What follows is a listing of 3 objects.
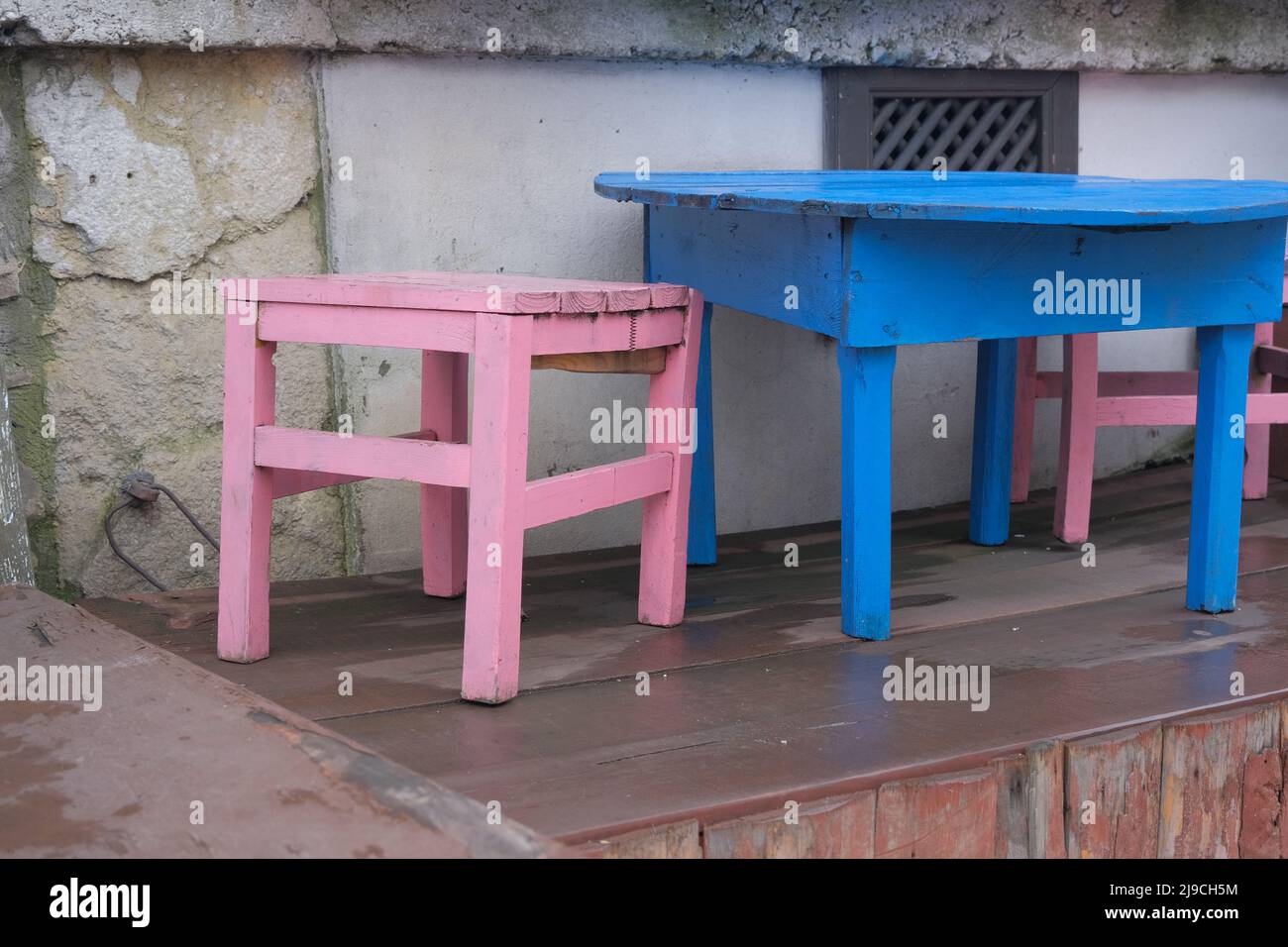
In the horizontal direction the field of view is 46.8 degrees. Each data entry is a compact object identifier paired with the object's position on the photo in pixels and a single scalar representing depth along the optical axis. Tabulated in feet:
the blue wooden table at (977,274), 7.19
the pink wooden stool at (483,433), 6.70
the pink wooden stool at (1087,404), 10.22
